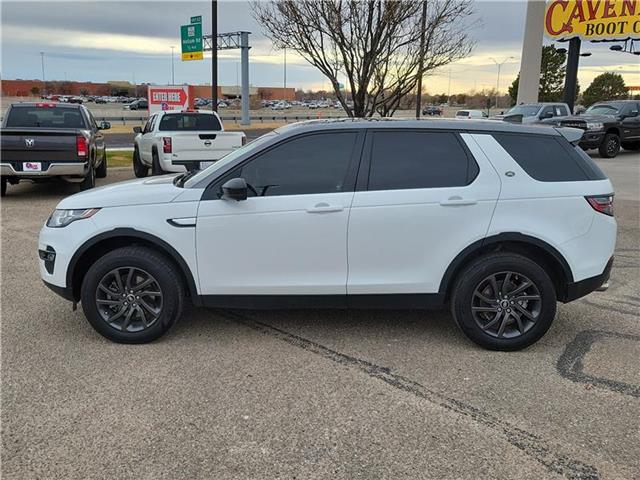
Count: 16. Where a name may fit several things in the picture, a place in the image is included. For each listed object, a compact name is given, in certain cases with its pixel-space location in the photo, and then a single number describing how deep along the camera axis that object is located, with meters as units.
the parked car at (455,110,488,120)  28.94
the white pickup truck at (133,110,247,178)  11.37
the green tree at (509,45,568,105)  56.16
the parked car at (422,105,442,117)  60.12
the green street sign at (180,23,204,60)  21.61
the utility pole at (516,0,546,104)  30.53
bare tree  9.61
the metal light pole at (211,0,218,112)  16.44
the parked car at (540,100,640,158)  19.22
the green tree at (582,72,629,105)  74.12
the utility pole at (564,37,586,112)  24.73
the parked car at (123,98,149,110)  63.53
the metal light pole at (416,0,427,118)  10.05
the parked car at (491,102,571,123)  19.86
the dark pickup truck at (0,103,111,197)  10.14
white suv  4.29
